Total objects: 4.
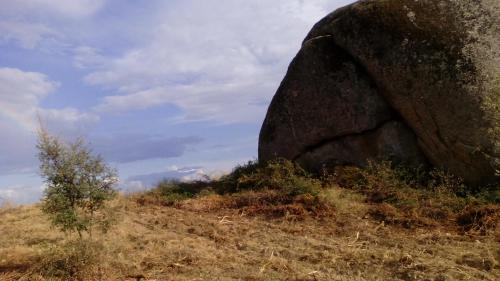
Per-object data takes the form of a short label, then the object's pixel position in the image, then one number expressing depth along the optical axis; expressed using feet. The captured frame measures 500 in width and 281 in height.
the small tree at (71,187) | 23.95
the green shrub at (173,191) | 43.20
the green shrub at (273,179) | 37.24
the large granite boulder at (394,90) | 34.86
